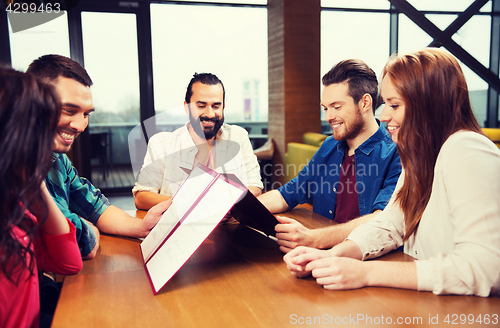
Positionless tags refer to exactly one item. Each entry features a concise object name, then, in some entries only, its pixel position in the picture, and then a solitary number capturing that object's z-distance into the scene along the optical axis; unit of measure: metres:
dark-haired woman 0.60
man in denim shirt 1.75
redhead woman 0.82
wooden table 0.72
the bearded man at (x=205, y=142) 2.28
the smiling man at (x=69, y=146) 1.19
